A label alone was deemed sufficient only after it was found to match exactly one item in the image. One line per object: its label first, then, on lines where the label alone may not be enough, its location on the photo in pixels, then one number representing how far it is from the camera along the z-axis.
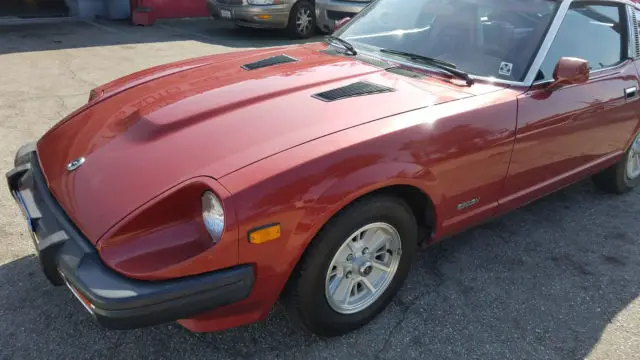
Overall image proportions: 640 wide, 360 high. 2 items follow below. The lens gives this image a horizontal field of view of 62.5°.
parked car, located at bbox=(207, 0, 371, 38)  9.62
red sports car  1.98
